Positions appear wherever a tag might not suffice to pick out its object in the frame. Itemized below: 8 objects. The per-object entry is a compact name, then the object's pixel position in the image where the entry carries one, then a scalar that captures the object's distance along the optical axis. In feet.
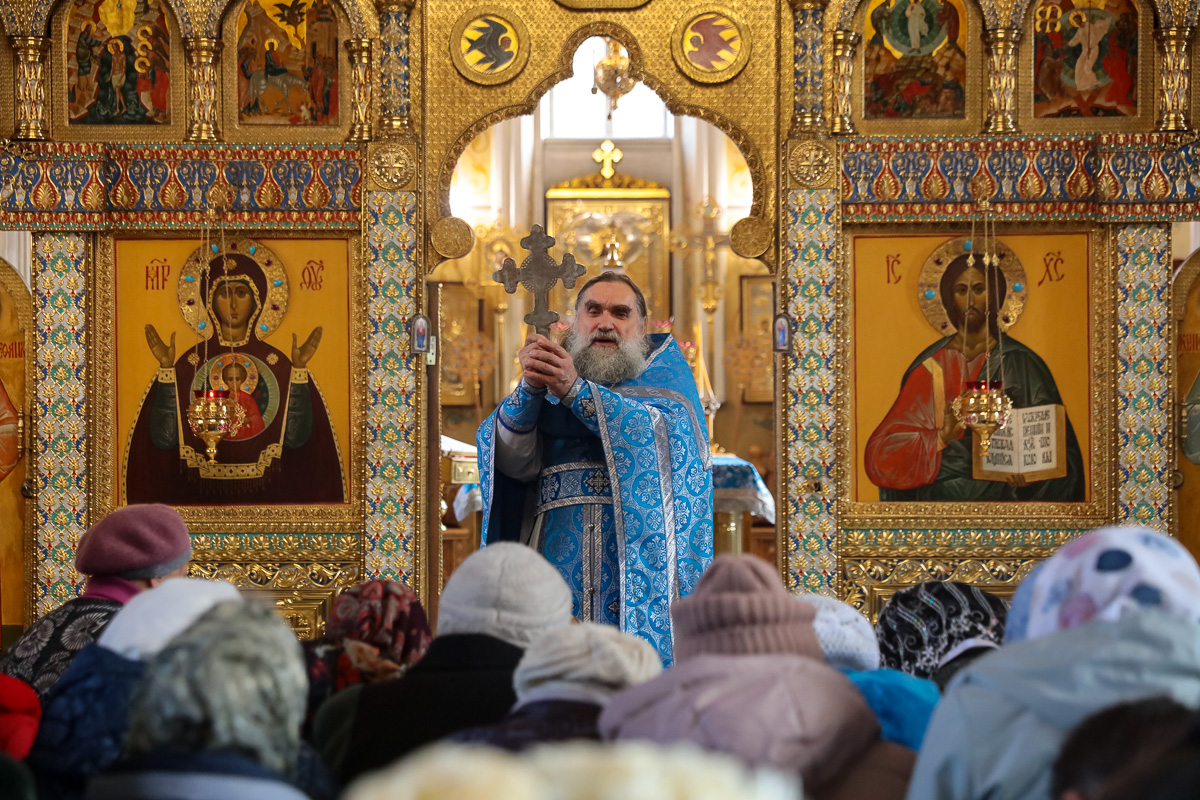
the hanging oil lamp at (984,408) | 24.23
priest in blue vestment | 18.10
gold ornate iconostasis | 25.41
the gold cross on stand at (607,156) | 45.91
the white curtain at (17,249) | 28.27
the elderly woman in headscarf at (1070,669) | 6.40
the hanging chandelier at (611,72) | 32.73
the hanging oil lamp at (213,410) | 24.73
